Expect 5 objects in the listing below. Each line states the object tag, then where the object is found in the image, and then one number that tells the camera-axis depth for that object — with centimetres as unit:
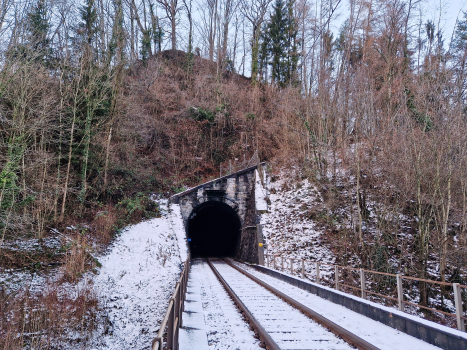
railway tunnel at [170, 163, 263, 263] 2048
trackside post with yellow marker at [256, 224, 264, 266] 1681
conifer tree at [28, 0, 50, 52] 1770
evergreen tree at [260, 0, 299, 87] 3475
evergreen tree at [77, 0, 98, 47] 2116
